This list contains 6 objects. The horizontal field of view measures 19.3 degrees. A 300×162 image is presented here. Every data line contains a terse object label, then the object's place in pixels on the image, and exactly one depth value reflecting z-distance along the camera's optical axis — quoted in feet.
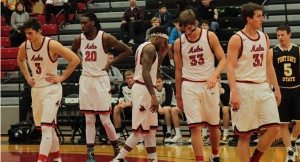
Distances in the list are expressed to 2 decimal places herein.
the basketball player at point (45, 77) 42.56
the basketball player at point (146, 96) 42.38
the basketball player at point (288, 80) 51.29
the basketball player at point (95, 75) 49.01
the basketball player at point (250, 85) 37.69
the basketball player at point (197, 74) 40.94
